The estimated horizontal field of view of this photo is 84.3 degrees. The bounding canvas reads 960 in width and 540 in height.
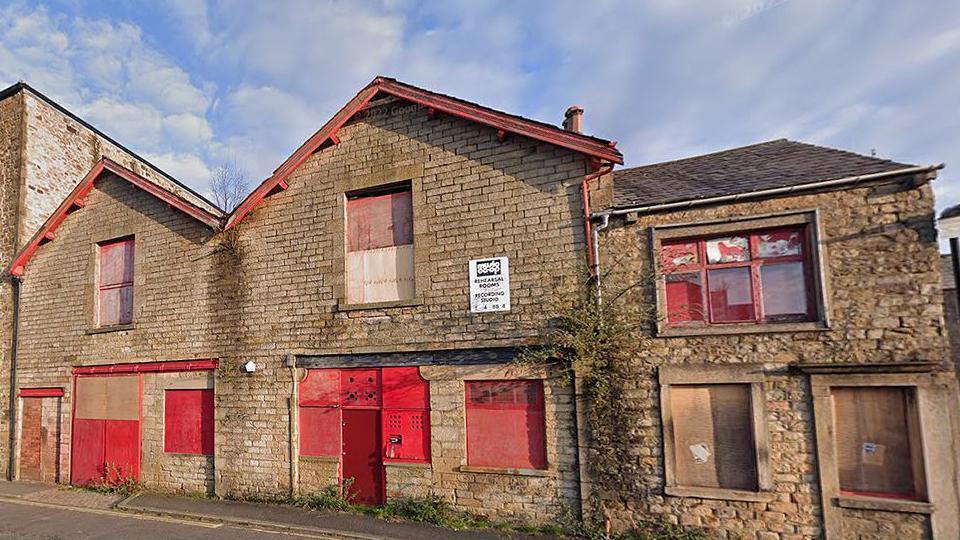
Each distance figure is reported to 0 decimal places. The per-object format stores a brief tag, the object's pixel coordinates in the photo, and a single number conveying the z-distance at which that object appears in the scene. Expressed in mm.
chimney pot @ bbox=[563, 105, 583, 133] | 10625
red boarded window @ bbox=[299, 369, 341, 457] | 9727
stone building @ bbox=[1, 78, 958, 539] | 7043
